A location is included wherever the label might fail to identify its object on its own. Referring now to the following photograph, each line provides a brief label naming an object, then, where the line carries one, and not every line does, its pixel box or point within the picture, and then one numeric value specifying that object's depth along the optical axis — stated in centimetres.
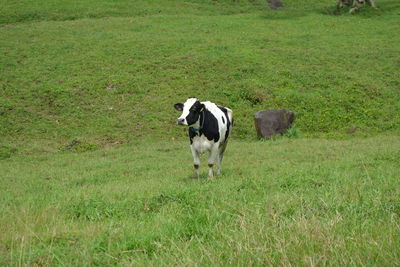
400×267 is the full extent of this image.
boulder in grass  2139
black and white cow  1231
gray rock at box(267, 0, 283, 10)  5316
